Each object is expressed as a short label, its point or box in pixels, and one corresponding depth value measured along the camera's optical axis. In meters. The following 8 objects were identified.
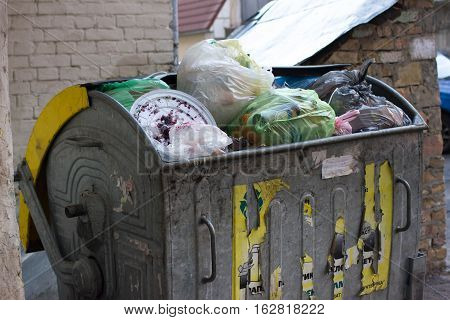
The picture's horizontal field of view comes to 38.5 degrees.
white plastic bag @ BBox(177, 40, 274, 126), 3.19
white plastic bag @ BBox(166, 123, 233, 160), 2.76
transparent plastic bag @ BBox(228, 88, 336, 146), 3.03
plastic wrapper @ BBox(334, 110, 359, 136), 3.31
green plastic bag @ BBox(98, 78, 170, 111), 2.98
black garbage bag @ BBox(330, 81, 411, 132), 3.42
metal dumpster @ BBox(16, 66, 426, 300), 2.77
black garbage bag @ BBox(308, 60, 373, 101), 3.63
